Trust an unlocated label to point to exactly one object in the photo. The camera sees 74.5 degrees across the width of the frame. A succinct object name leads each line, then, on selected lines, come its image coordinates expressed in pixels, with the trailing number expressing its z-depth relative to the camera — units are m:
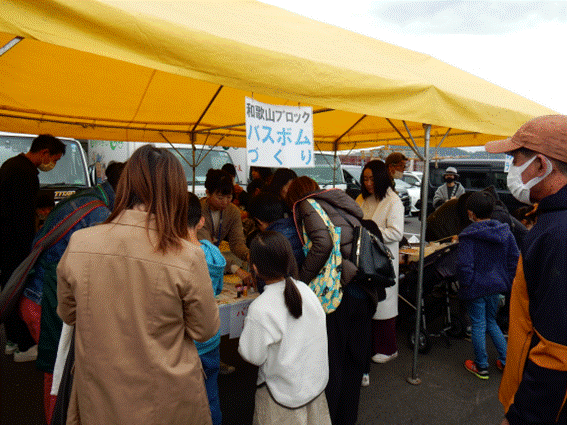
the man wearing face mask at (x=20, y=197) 3.35
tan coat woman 1.27
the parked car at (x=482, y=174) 9.55
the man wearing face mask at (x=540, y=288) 1.16
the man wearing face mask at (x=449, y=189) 7.64
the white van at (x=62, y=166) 6.04
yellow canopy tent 1.58
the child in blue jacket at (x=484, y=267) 3.36
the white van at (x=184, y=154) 9.30
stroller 3.97
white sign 2.30
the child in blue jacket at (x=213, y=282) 2.03
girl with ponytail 1.78
